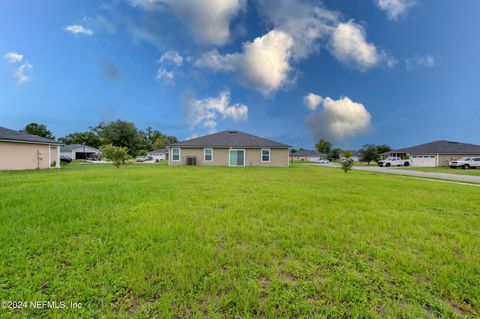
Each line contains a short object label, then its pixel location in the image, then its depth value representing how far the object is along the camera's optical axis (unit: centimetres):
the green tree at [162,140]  6374
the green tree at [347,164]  1664
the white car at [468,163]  2480
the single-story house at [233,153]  2289
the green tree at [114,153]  1766
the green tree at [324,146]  8356
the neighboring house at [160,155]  5016
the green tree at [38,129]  5275
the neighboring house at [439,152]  3092
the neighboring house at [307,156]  7409
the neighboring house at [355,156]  7472
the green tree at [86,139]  6021
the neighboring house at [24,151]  1487
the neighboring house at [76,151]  4641
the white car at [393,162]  3184
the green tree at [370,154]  3912
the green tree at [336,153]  6451
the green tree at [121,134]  3975
